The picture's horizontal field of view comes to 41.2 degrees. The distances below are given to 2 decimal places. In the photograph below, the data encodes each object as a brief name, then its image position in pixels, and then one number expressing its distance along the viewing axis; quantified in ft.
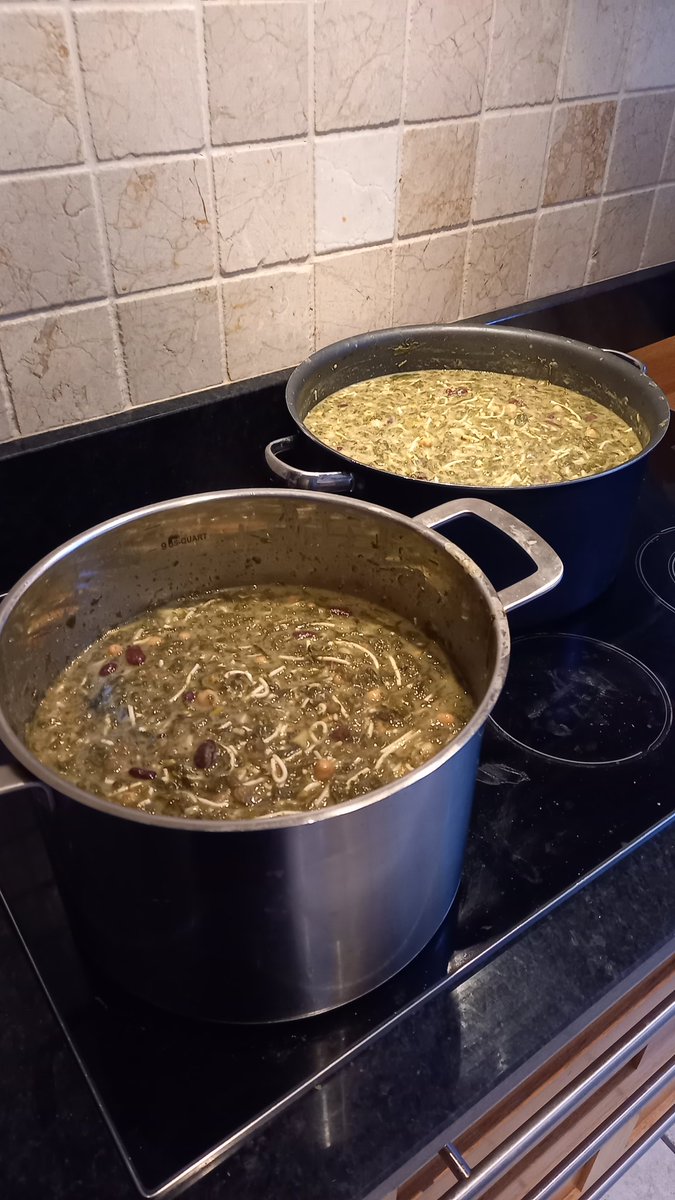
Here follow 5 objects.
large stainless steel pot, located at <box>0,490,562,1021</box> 1.66
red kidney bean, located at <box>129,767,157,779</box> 2.21
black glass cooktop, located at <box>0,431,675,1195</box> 1.90
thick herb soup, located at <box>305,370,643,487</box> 3.55
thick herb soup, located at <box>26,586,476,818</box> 2.20
